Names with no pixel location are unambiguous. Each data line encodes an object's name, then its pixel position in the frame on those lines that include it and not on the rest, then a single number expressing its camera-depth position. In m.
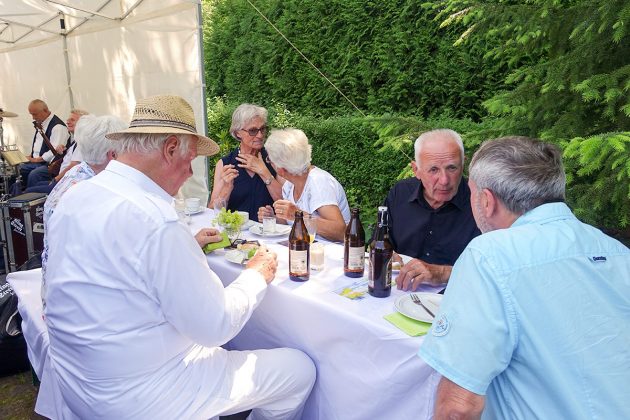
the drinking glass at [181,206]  3.40
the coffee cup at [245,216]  2.81
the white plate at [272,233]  2.79
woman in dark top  3.61
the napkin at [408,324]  1.57
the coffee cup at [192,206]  3.45
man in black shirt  2.40
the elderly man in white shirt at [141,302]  1.54
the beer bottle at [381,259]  1.82
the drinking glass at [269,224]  2.79
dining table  1.59
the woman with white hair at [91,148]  2.77
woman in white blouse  2.85
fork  1.70
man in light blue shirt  1.05
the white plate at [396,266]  2.12
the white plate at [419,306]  1.64
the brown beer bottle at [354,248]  2.00
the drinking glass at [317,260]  2.15
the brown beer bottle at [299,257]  2.02
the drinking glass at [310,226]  2.24
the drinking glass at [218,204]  3.20
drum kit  6.83
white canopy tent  5.38
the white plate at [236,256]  2.27
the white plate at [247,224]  2.99
